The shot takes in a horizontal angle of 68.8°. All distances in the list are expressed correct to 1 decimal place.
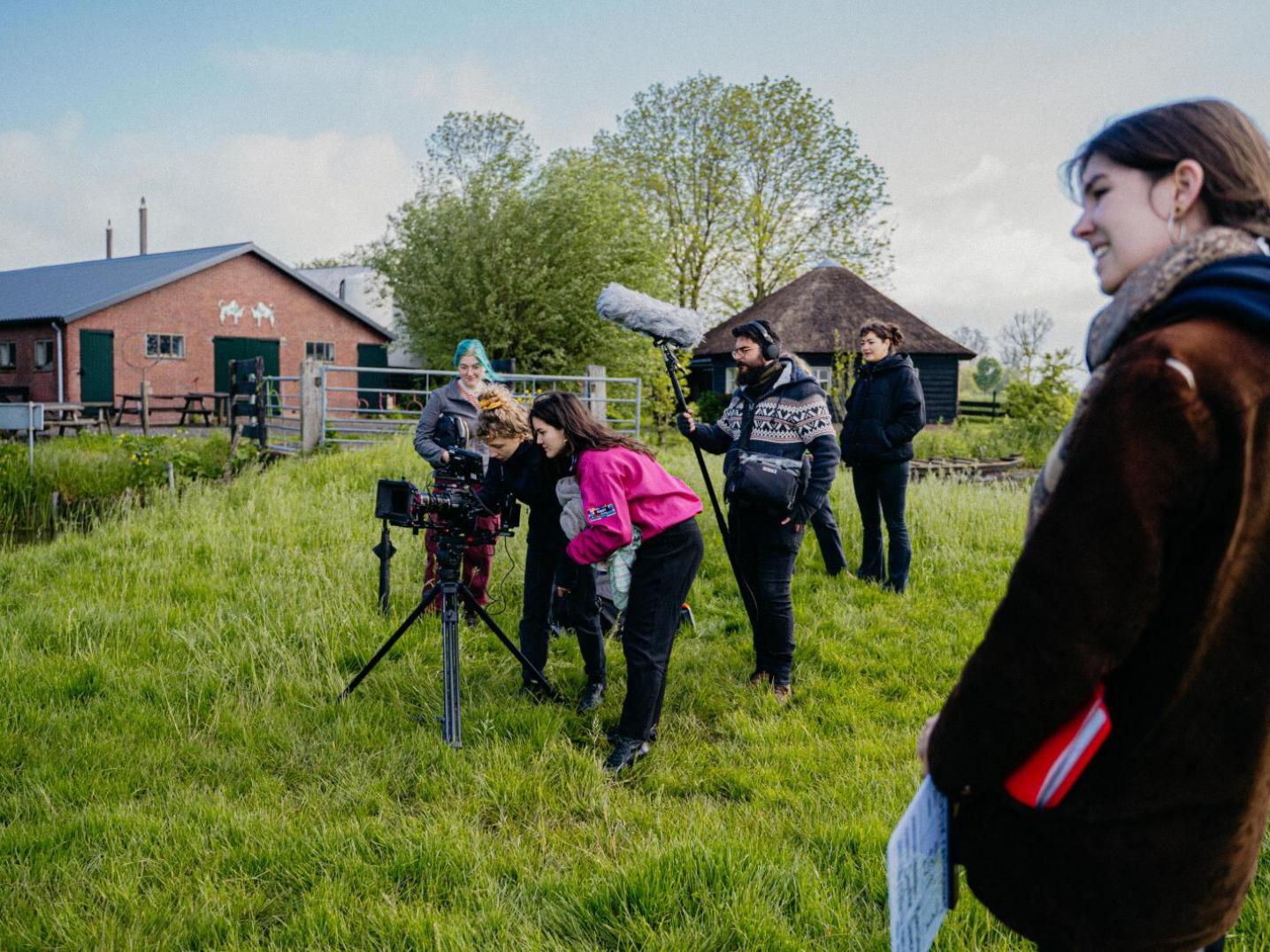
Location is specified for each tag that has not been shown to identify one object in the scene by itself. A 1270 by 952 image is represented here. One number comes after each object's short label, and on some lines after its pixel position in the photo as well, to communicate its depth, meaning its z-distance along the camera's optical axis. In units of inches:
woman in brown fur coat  48.3
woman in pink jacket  162.7
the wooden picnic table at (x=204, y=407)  938.7
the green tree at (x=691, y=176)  1237.7
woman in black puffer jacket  266.4
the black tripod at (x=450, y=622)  167.9
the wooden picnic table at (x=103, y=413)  812.0
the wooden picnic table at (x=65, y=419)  743.7
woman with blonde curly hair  189.6
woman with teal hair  257.1
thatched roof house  1146.0
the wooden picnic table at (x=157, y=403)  957.6
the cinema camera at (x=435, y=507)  174.7
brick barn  1049.5
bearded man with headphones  196.2
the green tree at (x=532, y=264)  1096.2
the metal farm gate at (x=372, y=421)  569.0
